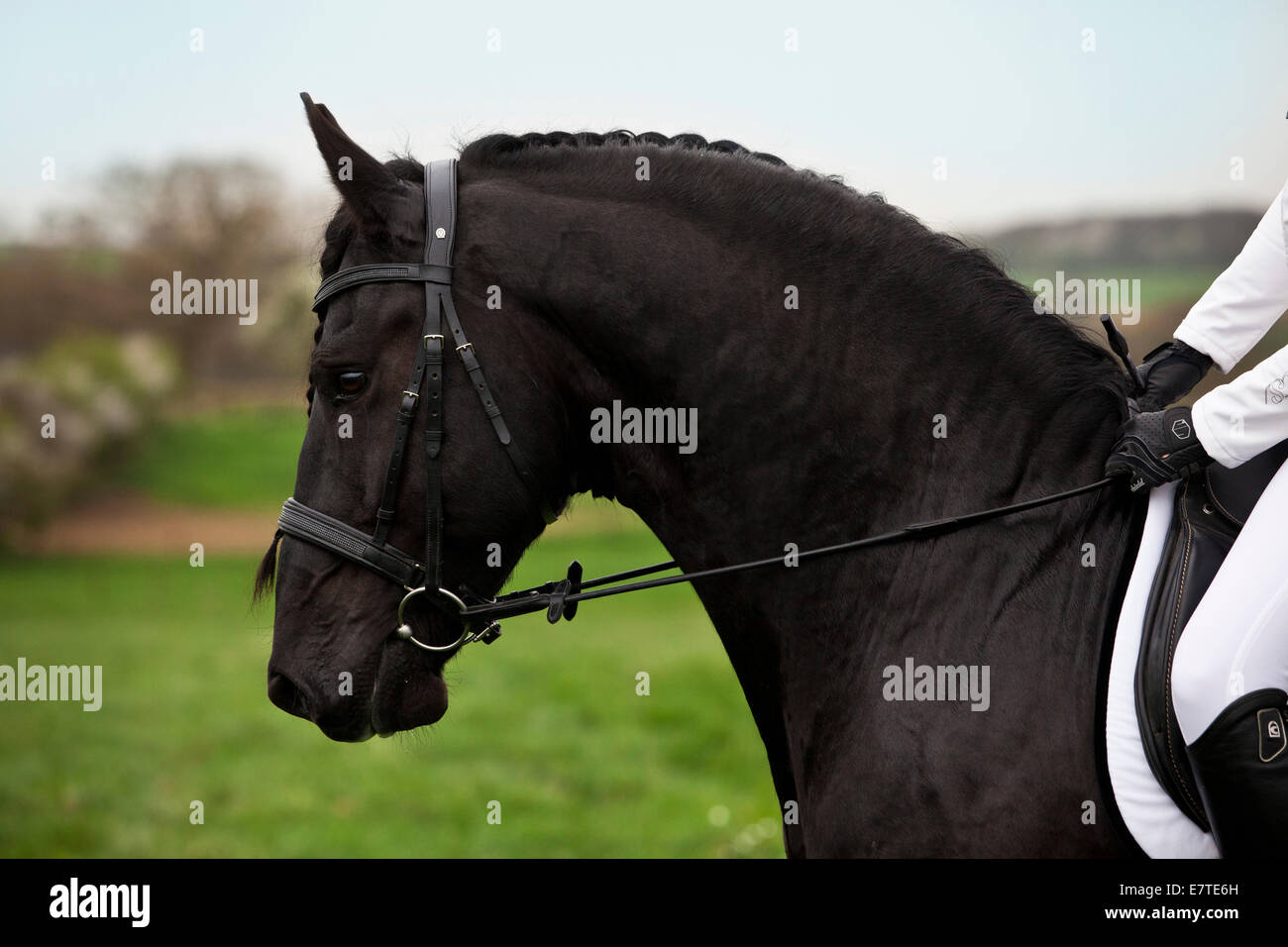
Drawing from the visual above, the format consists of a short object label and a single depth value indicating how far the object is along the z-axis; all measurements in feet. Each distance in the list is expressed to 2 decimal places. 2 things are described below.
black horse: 9.38
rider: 8.20
